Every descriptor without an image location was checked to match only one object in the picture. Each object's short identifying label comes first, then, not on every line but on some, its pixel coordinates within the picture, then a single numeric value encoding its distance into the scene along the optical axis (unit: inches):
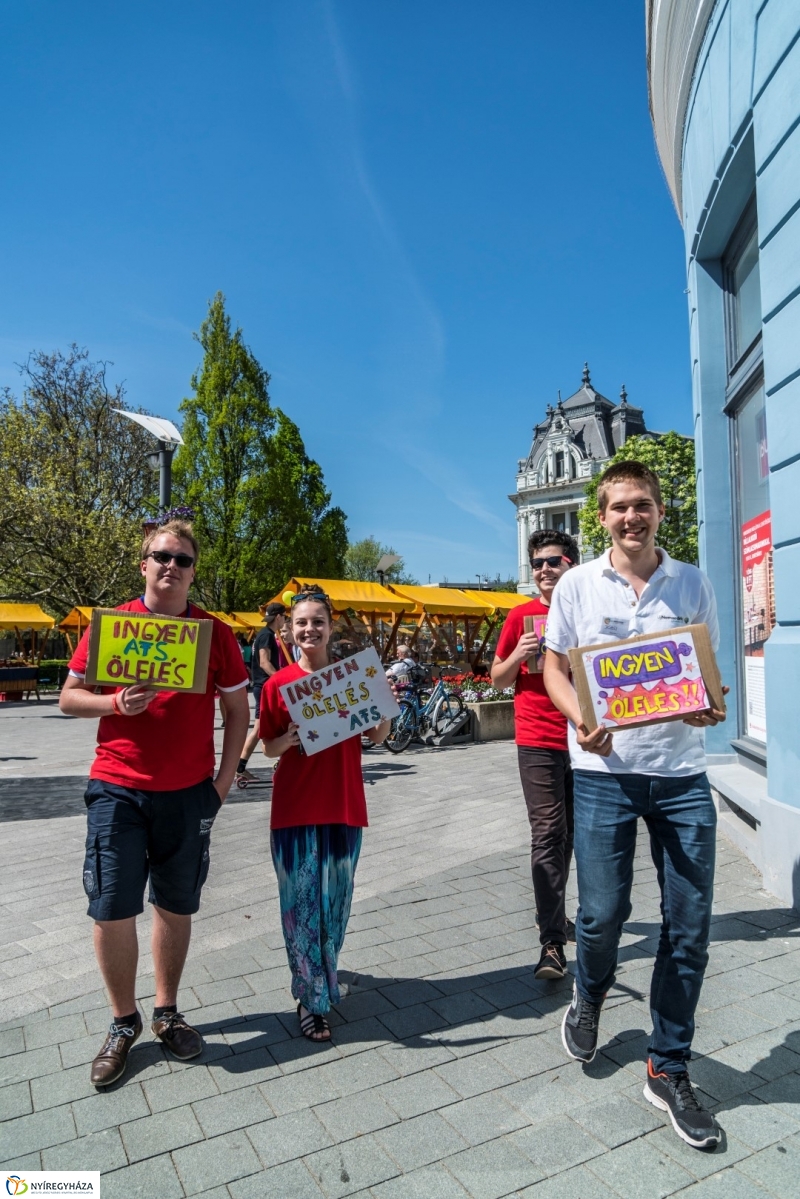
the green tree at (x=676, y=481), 1304.1
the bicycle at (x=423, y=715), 486.0
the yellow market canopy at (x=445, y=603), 776.9
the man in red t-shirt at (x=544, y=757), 150.8
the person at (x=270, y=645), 329.7
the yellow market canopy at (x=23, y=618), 920.3
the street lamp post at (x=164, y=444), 419.8
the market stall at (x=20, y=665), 929.5
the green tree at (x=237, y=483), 1322.6
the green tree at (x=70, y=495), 1082.1
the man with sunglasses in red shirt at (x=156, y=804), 117.0
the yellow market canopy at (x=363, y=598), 727.7
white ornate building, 3341.5
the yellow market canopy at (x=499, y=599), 876.6
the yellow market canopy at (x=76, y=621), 792.9
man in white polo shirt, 104.4
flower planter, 541.0
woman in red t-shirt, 128.3
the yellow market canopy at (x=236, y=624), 1125.0
